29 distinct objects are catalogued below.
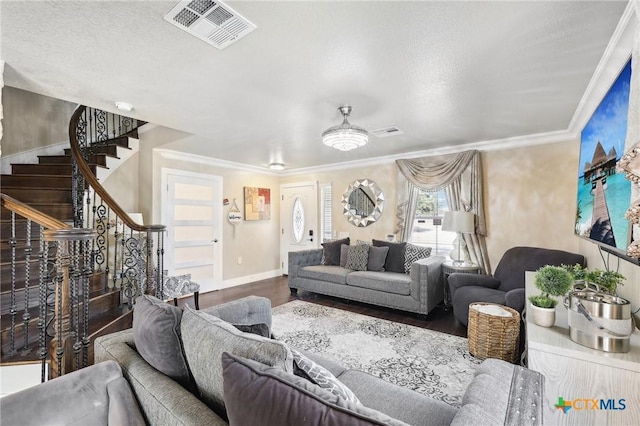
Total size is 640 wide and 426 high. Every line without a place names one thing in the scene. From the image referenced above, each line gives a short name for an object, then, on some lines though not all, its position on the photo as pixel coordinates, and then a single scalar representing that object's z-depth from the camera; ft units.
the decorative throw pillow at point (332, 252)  16.01
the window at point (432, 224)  14.92
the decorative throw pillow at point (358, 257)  14.66
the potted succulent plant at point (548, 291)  5.67
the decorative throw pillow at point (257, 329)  4.73
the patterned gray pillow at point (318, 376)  3.18
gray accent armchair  10.03
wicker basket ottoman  7.93
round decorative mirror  17.02
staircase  6.84
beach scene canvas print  5.47
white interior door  15.10
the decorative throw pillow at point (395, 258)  14.23
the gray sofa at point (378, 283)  11.98
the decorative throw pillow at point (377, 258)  14.42
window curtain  13.28
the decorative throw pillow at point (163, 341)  4.05
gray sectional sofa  2.41
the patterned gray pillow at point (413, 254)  13.70
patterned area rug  7.57
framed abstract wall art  19.06
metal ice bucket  4.48
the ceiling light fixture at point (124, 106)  8.67
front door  19.86
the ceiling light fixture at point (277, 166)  17.74
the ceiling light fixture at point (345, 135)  8.89
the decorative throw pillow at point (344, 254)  15.51
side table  12.72
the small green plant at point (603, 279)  5.28
